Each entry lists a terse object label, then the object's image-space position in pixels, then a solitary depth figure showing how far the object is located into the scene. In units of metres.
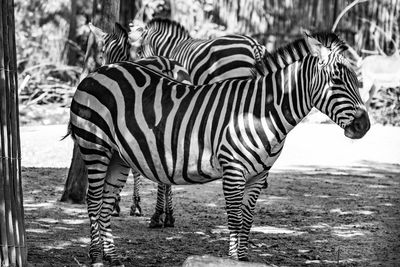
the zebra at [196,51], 19.75
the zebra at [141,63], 18.20
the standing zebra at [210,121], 13.90
